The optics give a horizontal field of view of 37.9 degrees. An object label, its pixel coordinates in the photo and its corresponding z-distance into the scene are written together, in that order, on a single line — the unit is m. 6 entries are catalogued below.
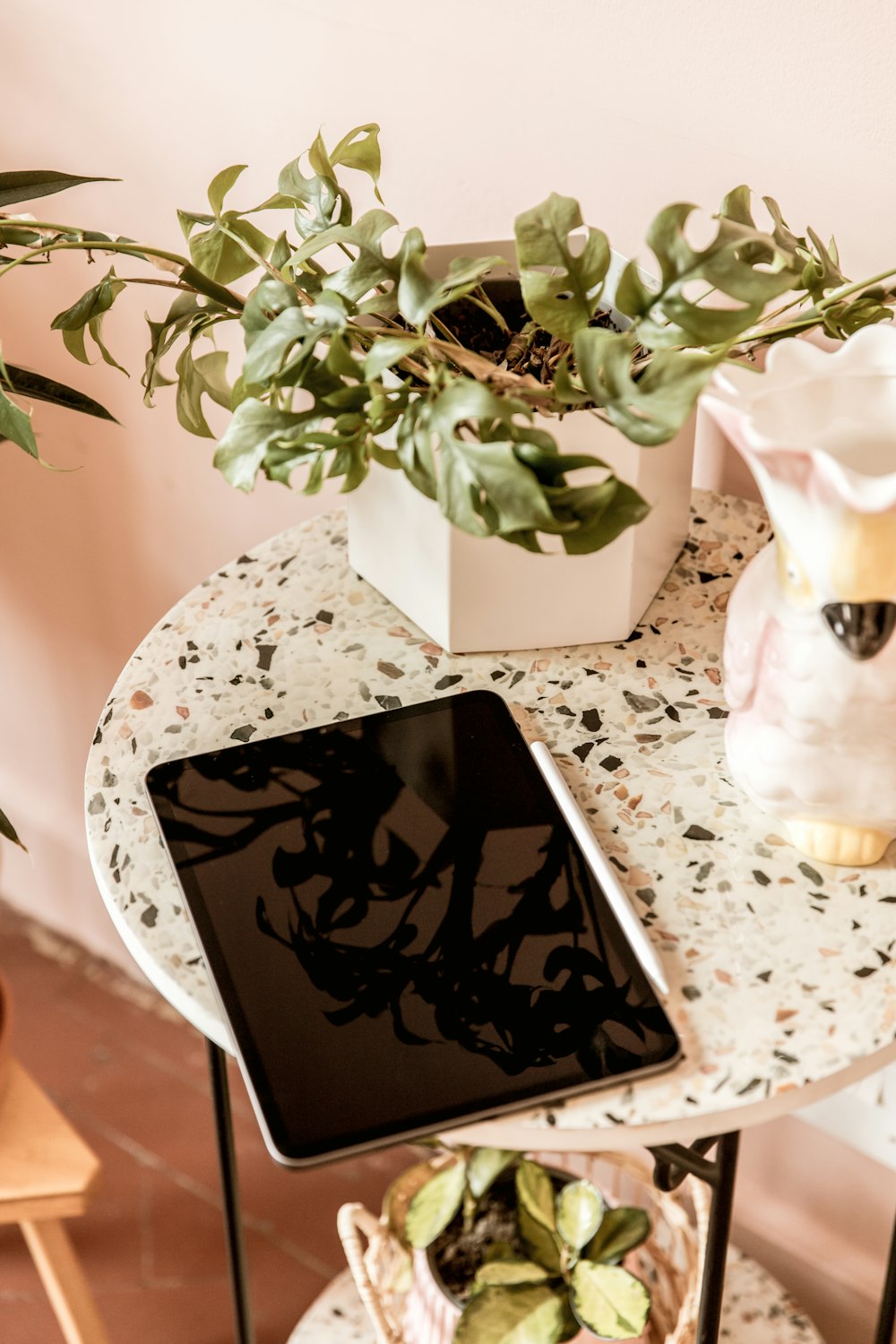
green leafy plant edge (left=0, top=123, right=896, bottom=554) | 0.51
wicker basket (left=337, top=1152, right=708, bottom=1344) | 0.98
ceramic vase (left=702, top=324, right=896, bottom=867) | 0.53
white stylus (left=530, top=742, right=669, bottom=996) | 0.57
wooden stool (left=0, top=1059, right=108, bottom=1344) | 1.05
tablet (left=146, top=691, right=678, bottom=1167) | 0.53
